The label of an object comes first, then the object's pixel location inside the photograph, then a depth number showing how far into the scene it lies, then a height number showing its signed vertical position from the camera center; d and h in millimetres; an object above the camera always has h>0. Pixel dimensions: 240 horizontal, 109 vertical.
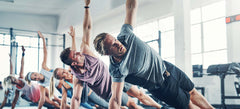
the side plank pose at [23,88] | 5395 -522
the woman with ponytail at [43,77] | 5148 -291
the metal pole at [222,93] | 2926 -340
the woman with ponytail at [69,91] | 4305 -479
